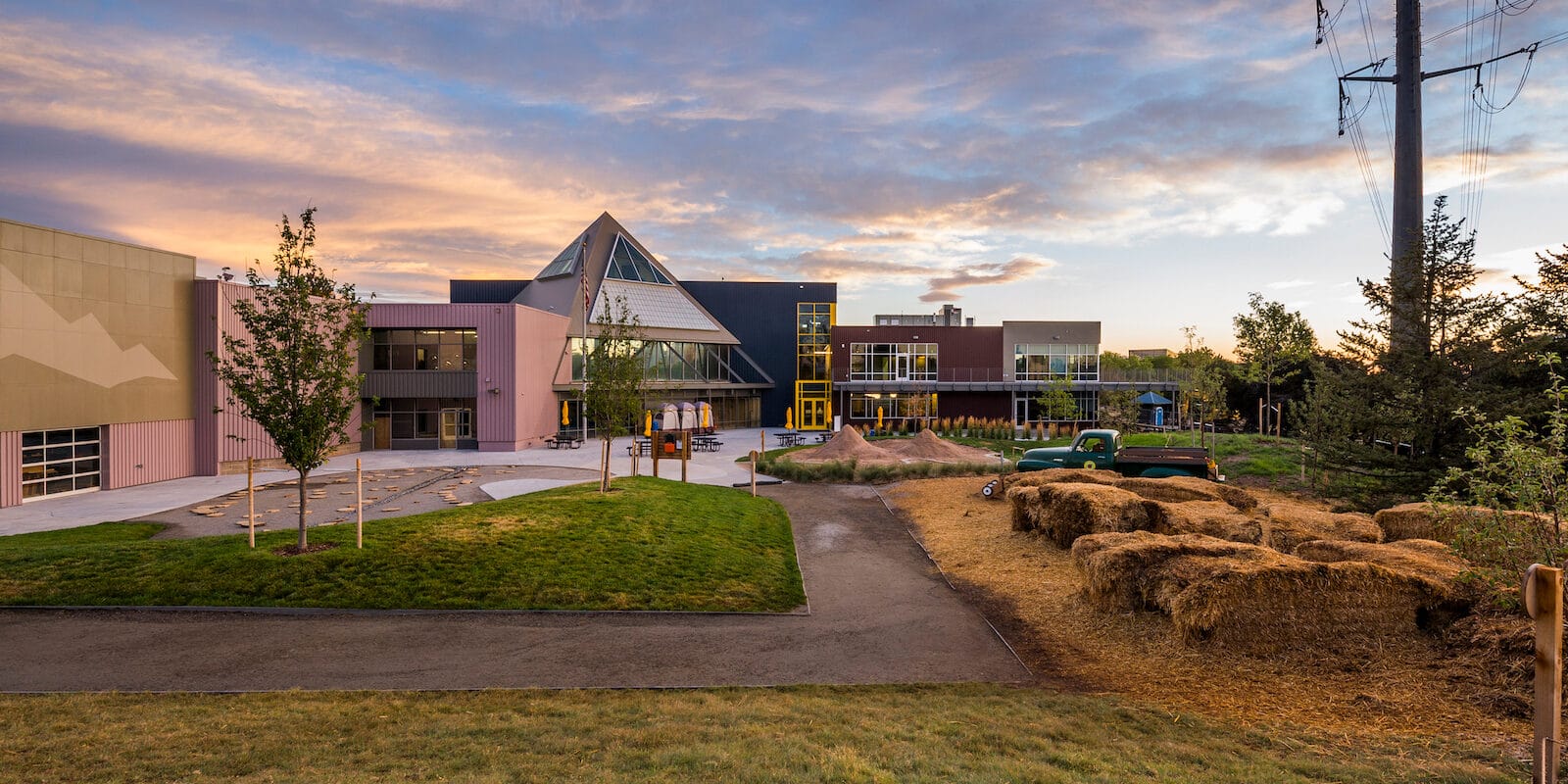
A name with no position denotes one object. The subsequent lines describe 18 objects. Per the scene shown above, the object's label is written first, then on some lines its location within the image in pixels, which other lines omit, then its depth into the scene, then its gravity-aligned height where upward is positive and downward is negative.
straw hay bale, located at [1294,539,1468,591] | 8.94 -2.18
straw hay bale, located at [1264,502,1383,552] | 11.50 -2.28
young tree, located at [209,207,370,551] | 13.01 +0.43
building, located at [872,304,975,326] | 60.97 +5.99
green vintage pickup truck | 20.70 -2.02
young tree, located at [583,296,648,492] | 20.50 +0.03
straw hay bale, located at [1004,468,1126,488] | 17.47 -2.16
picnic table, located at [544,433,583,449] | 37.97 -2.86
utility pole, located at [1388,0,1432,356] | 22.62 +8.46
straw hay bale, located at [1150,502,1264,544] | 11.88 -2.28
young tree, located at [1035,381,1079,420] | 43.91 -0.73
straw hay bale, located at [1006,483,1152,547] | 13.70 -2.38
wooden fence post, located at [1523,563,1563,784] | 4.55 -1.65
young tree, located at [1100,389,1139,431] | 38.53 -1.09
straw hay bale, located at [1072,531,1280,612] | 9.91 -2.50
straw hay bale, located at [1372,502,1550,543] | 11.35 -2.14
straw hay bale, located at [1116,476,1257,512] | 15.73 -2.22
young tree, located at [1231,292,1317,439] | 47.66 +3.77
